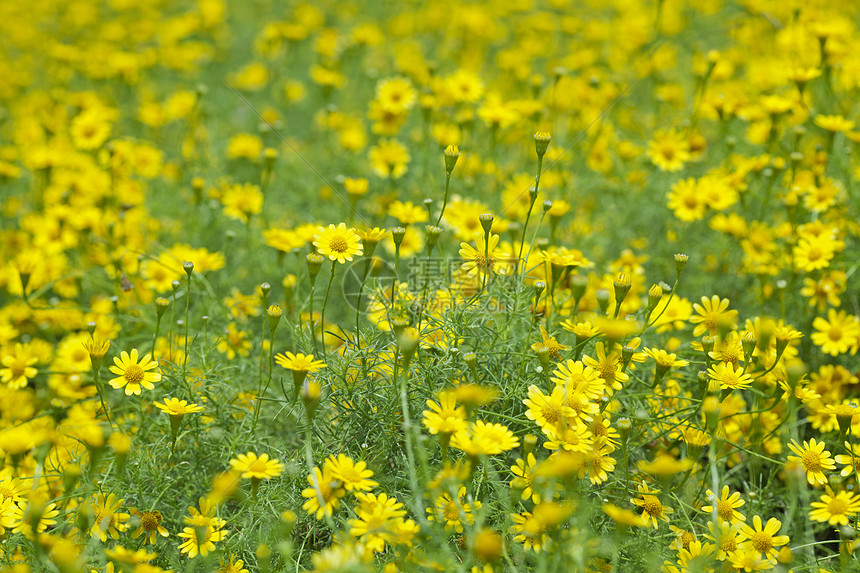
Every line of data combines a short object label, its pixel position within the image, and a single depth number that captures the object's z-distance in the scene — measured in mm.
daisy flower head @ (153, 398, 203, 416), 1773
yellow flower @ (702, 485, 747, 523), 1783
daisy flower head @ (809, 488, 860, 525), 1771
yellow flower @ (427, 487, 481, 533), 1746
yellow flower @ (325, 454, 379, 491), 1753
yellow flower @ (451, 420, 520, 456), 1735
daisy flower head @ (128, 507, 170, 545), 1783
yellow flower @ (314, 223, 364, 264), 1805
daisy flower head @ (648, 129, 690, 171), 1983
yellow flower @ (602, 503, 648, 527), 1719
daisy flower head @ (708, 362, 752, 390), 1783
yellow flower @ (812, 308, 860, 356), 1856
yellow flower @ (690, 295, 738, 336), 1825
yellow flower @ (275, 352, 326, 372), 1767
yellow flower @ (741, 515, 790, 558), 1767
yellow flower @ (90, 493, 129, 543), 1775
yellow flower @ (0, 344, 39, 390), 1858
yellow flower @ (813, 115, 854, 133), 1925
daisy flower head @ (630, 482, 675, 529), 1771
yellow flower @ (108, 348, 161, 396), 1796
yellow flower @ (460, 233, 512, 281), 1816
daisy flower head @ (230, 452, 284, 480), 1756
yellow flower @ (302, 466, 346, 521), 1747
